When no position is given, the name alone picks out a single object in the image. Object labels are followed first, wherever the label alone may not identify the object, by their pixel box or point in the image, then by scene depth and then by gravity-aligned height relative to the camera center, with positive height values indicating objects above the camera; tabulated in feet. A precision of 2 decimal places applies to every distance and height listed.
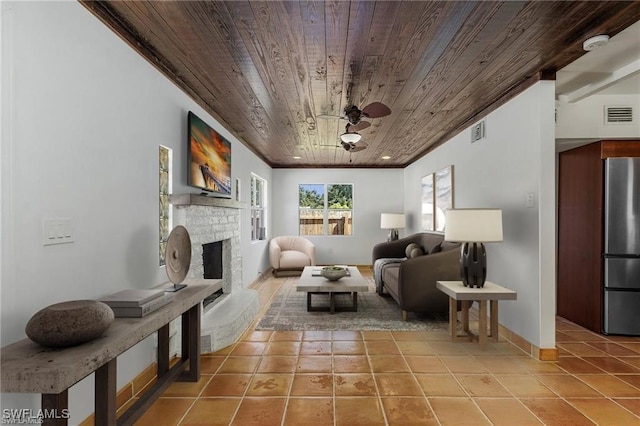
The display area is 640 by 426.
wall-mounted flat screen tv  10.35 +1.95
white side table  9.94 -2.47
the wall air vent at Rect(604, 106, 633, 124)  12.01 +3.58
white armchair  22.06 -2.77
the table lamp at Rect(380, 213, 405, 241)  22.86 -0.48
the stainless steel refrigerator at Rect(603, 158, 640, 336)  10.91 -1.01
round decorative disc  7.70 -0.93
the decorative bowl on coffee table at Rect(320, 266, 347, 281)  13.85 -2.42
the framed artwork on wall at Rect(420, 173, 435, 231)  19.30 +0.75
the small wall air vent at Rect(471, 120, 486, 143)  12.58 +3.20
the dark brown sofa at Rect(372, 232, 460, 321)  12.59 -2.37
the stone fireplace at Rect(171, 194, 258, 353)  9.80 -1.73
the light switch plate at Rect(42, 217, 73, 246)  5.16 -0.25
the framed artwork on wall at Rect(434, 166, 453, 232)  16.22 +1.10
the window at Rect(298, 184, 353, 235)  26.25 +0.46
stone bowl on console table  4.24 -1.41
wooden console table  3.74 -1.81
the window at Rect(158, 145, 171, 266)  8.79 +0.55
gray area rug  12.22 -4.02
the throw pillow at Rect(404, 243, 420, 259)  17.51 -1.76
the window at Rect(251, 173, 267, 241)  20.49 +0.50
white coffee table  13.10 -2.80
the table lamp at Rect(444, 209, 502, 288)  9.96 -0.58
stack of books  5.71 -1.53
